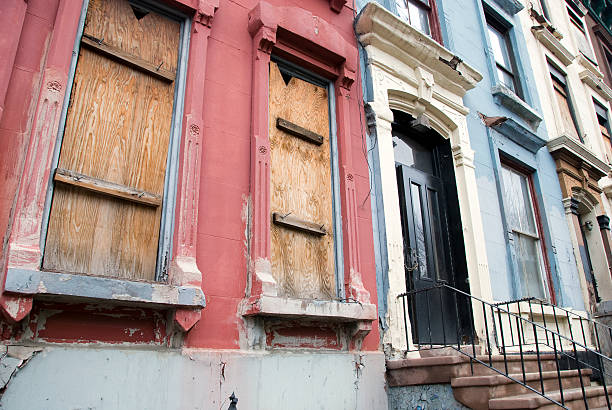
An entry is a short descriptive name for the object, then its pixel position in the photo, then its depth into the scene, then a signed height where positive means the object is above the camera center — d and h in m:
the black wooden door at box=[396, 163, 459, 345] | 5.63 +1.36
